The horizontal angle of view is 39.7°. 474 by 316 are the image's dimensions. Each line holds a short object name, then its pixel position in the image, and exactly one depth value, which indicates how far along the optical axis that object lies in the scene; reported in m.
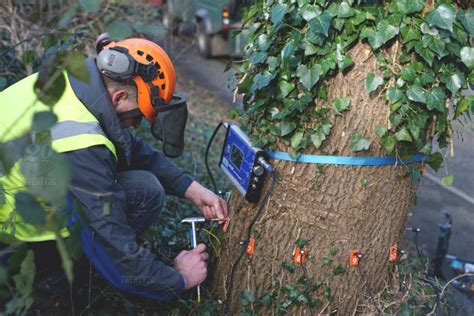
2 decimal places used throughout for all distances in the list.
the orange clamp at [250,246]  3.03
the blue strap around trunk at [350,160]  2.75
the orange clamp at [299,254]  2.91
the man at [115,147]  2.66
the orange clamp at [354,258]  2.88
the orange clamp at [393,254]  2.98
